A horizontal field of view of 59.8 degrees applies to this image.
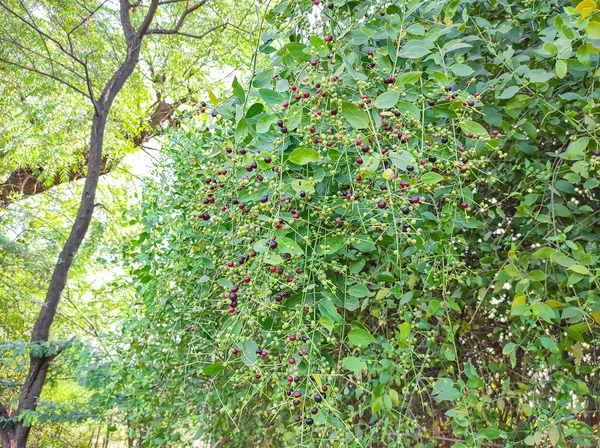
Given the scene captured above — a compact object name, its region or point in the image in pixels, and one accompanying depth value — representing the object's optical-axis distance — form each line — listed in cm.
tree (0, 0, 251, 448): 260
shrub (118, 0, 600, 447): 68
